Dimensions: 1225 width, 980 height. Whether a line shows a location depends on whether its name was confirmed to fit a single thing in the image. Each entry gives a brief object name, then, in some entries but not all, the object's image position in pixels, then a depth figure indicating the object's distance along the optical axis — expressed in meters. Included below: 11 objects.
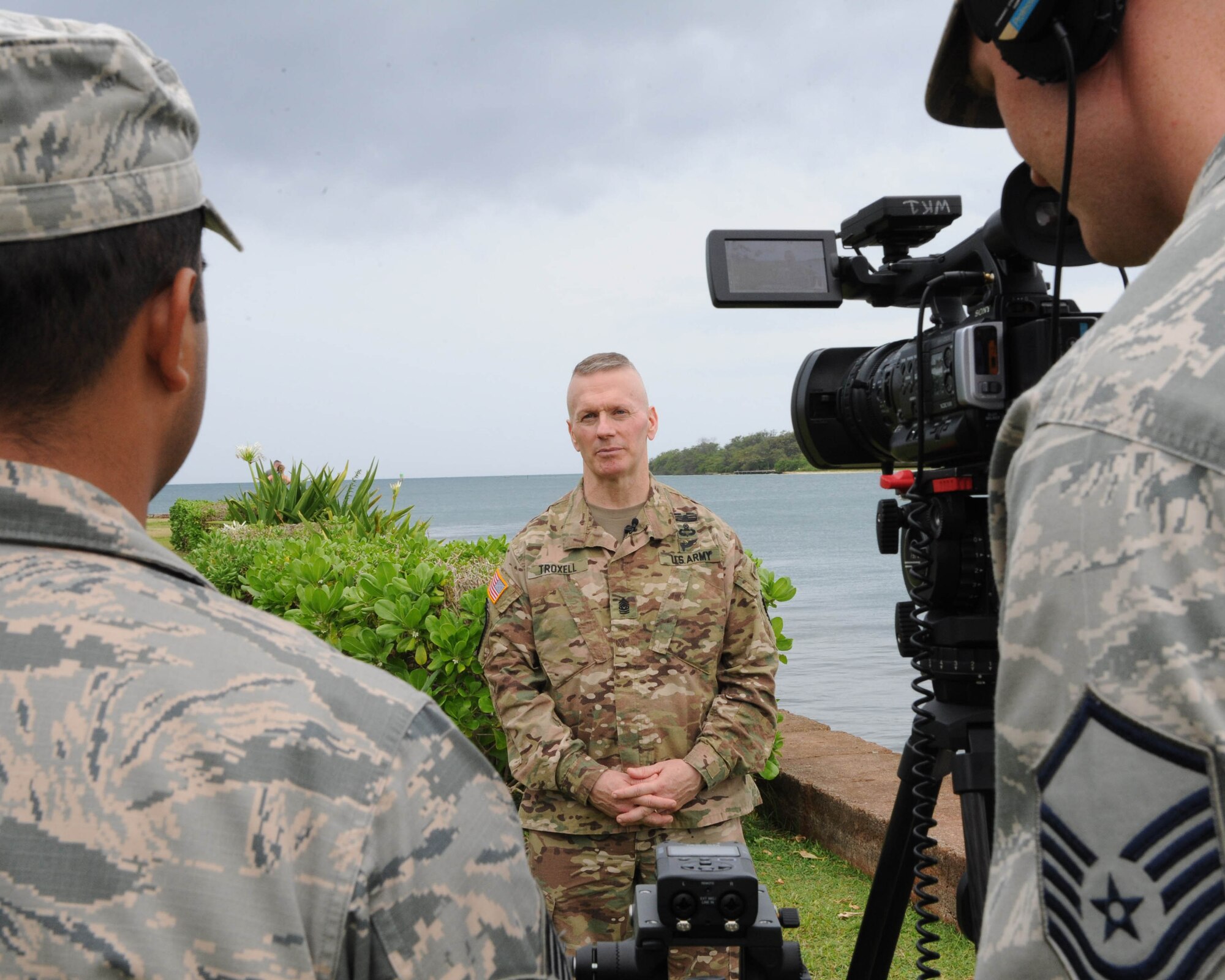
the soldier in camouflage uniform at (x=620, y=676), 3.47
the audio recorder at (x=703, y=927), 1.65
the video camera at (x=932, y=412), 1.70
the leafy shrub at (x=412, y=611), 4.54
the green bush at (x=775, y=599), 4.95
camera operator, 0.68
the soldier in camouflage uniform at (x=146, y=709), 0.86
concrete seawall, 4.16
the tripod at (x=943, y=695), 1.83
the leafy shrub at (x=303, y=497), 10.38
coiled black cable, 1.95
